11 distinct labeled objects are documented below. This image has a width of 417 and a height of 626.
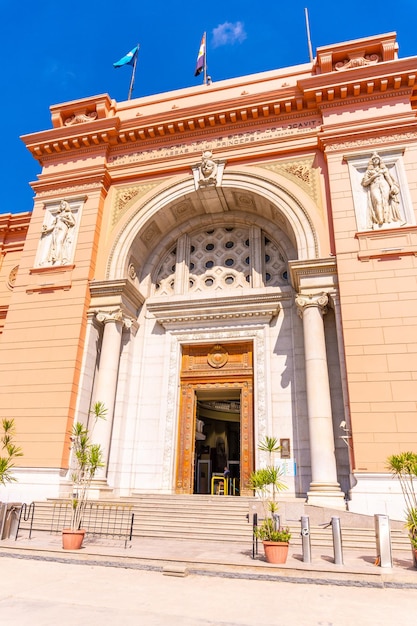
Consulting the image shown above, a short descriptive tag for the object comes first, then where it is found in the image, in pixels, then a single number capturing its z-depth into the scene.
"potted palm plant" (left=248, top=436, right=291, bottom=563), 6.62
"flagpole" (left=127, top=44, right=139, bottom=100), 19.74
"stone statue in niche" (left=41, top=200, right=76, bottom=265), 14.58
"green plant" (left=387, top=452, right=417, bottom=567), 6.97
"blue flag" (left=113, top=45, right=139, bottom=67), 19.44
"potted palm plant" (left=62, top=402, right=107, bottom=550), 7.43
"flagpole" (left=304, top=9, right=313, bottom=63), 16.60
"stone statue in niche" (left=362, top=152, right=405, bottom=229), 11.90
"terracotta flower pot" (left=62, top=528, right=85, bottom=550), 7.41
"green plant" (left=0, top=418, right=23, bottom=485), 11.88
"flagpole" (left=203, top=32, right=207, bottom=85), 18.47
